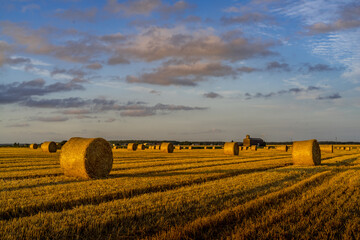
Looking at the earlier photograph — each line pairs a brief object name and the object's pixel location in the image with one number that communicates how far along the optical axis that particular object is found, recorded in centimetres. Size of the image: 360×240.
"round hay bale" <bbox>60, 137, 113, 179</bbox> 1387
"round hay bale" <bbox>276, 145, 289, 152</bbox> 5522
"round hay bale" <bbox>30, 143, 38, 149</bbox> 5368
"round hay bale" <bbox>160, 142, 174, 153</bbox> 4182
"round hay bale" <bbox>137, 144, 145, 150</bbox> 5125
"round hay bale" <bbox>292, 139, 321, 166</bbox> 2008
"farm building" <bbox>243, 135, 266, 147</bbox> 10912
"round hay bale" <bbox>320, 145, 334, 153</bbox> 4471
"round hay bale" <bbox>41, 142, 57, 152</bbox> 3789
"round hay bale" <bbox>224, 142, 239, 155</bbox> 3550
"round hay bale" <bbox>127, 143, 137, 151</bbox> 5024
